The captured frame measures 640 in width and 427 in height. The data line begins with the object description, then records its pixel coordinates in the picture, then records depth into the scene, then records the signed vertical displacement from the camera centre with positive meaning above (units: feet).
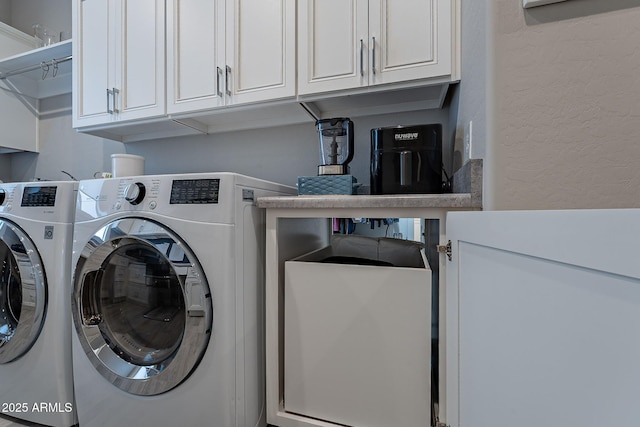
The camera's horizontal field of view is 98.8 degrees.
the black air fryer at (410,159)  3.34 +0.67
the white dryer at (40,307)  3.75 -1.27
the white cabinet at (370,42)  3.62 +2.41
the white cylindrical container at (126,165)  5.04 +0.93
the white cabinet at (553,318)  0.75 -0.40
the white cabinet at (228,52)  4.27 +2.67
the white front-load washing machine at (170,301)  3.01 -1.05
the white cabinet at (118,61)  4.96 +2.90
